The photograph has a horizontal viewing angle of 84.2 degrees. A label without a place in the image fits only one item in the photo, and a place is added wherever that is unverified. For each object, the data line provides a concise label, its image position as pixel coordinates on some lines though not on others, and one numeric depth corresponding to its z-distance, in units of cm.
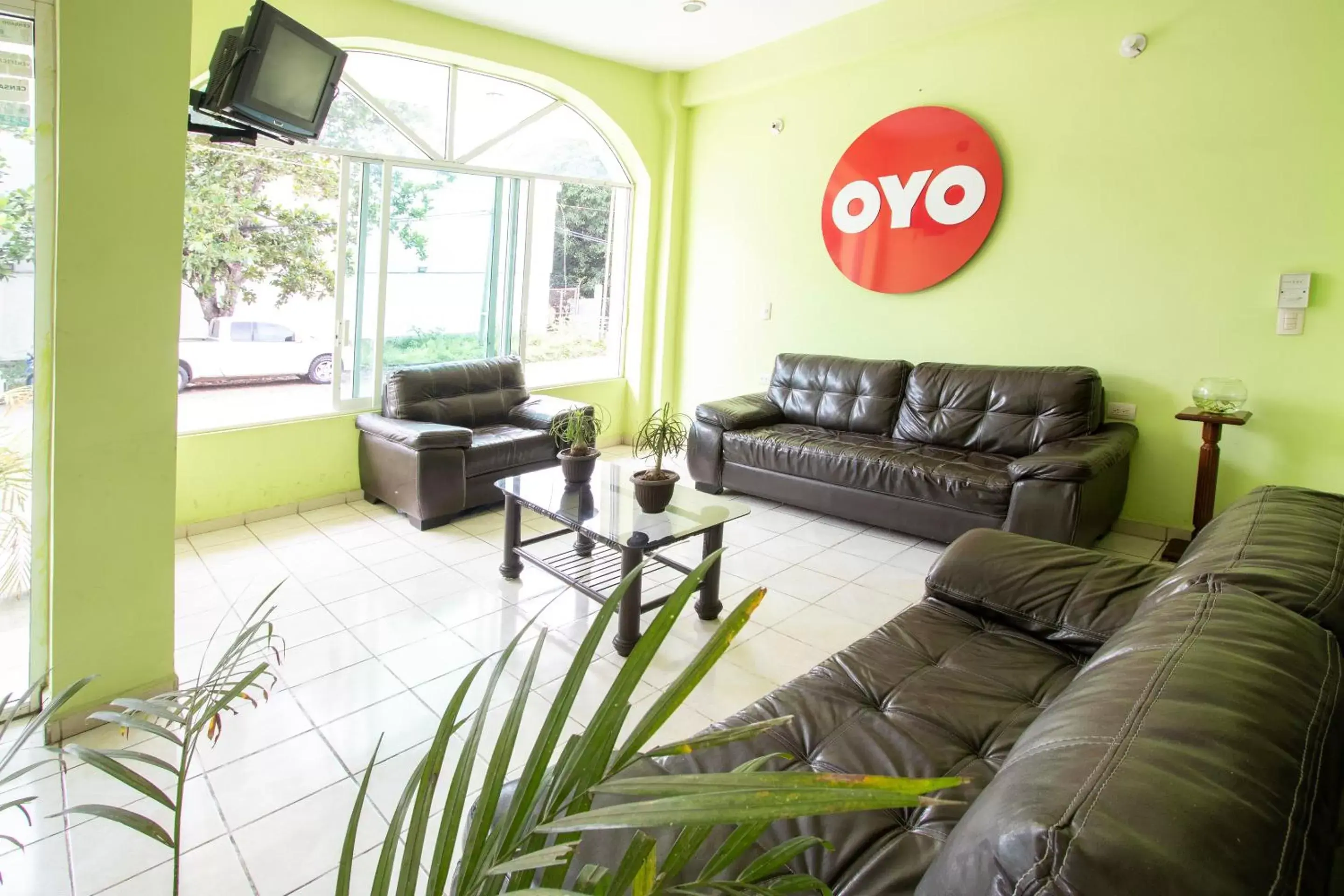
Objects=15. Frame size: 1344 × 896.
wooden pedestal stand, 356
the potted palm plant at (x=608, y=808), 53
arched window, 413
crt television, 292
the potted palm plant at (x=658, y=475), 310
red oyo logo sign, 448
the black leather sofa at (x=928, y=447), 360
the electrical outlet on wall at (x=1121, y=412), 412
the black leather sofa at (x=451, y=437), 404
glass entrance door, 211
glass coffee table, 282
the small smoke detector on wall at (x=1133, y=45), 385
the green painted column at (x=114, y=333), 198
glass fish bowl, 361
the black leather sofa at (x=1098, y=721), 70
